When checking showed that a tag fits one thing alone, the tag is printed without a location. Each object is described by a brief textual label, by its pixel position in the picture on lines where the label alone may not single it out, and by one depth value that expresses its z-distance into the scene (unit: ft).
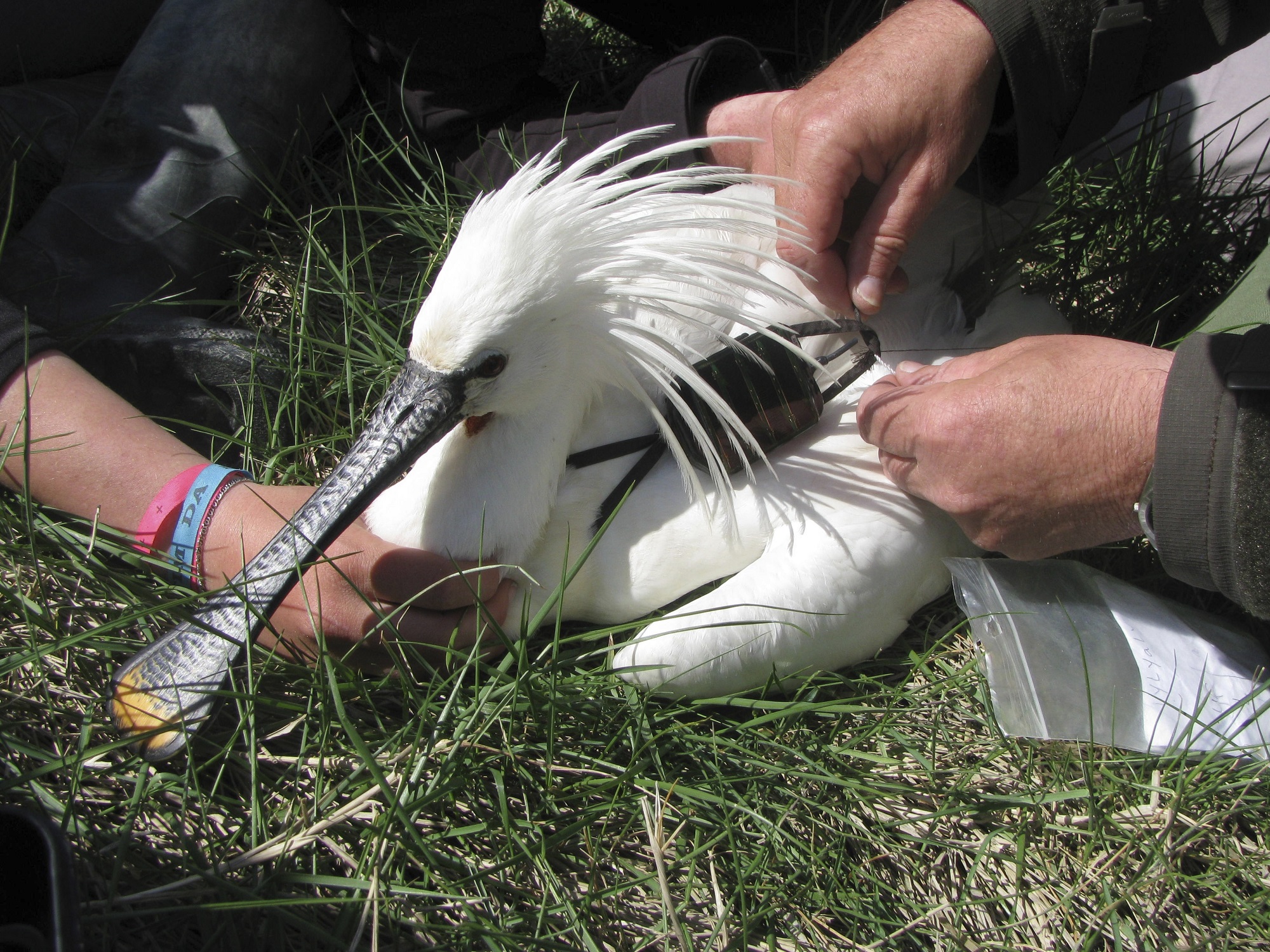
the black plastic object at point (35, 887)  1.28
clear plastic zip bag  1.79
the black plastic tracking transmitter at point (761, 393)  1.81
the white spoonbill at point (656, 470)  1.68
